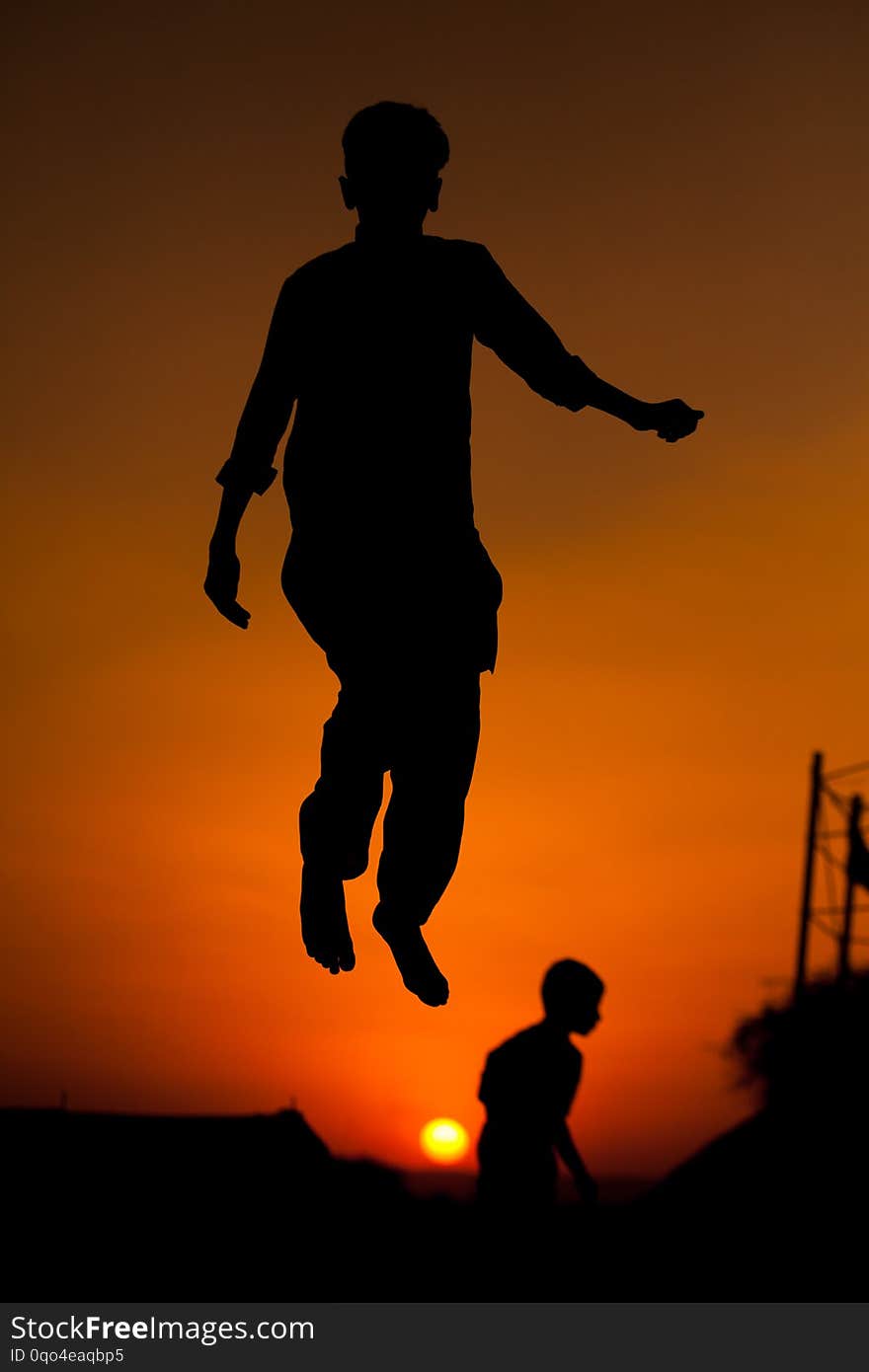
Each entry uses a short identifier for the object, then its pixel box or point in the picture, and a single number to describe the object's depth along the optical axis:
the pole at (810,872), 31.67
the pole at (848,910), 30.91
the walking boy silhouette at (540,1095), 7.45
